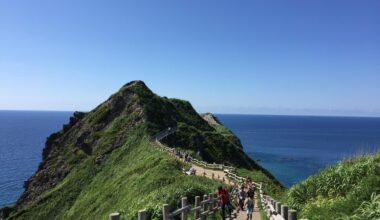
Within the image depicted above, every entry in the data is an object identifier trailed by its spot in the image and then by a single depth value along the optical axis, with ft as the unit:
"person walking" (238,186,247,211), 79.13
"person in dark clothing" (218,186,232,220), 60.64
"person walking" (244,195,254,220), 64.54
